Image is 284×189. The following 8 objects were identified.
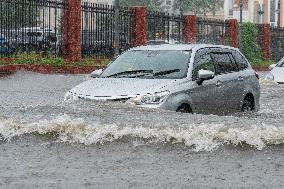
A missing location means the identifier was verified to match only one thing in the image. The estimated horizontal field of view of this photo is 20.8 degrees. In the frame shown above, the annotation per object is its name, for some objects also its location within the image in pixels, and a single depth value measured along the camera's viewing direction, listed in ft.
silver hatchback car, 32.76
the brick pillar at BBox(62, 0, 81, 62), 87.56
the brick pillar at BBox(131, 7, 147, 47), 100.53
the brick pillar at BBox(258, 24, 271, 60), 149.48
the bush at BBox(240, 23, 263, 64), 139.95
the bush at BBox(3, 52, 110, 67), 77.53
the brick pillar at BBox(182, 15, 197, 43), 118.73
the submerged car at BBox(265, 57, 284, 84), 63.55
